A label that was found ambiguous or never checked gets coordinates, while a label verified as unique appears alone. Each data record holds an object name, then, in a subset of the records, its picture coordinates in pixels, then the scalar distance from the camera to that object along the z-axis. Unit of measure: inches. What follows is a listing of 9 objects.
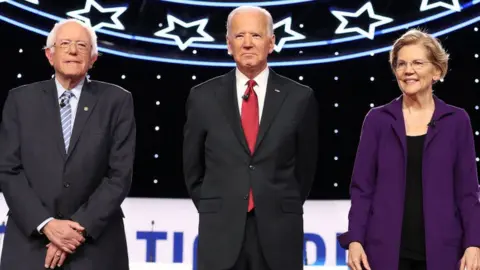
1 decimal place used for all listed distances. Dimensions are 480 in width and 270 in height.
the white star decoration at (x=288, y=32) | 382.0
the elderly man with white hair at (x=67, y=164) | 243.6
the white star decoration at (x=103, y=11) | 386.0
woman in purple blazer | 224.8
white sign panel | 391.2
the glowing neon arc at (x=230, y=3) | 385.4
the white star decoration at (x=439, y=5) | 382.6
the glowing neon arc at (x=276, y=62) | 382.6
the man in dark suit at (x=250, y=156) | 239.3
